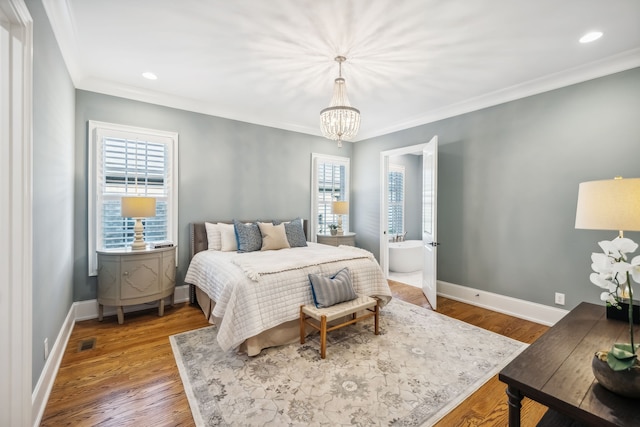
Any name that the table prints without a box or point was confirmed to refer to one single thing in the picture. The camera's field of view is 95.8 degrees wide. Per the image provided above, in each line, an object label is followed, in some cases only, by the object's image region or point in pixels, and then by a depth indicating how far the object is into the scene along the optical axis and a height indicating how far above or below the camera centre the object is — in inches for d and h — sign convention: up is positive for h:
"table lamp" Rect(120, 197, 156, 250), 127.9 -1.1
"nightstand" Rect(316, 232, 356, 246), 197.5 -19.8
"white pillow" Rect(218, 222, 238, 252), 151.9 -15.6
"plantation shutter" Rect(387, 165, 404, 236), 259.4 +10.7
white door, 147.5 -3.9
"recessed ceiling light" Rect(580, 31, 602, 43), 94.4 +58.8
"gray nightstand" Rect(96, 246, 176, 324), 124.3 -30.0
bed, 97.3 -29.3
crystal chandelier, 108.7 +35.4
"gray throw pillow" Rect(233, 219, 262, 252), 149.9 -14.5
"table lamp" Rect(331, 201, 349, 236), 201.6 +1.7
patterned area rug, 72.6 -50.6
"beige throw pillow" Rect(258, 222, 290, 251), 154.9 -14.7
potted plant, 40.9 -20.6
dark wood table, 40.1 -26.8
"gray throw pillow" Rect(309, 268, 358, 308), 105.4 -29.6
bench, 97.5 -36.2
